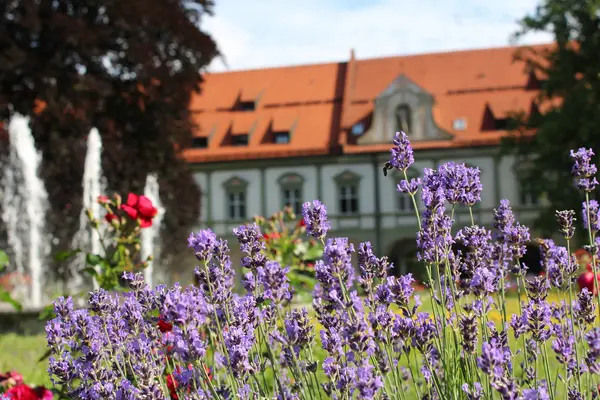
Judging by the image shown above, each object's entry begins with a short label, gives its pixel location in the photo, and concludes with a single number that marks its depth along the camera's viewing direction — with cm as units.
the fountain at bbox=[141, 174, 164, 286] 1825
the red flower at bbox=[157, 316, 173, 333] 347
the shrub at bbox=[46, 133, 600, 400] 233
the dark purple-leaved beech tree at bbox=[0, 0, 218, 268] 1612
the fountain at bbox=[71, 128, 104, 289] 1563
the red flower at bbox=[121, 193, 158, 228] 514
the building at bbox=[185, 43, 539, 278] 2872
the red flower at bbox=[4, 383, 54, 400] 345
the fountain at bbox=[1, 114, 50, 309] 1556
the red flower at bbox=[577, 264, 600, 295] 580
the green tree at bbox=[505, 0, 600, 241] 2027
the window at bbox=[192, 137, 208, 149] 3100
